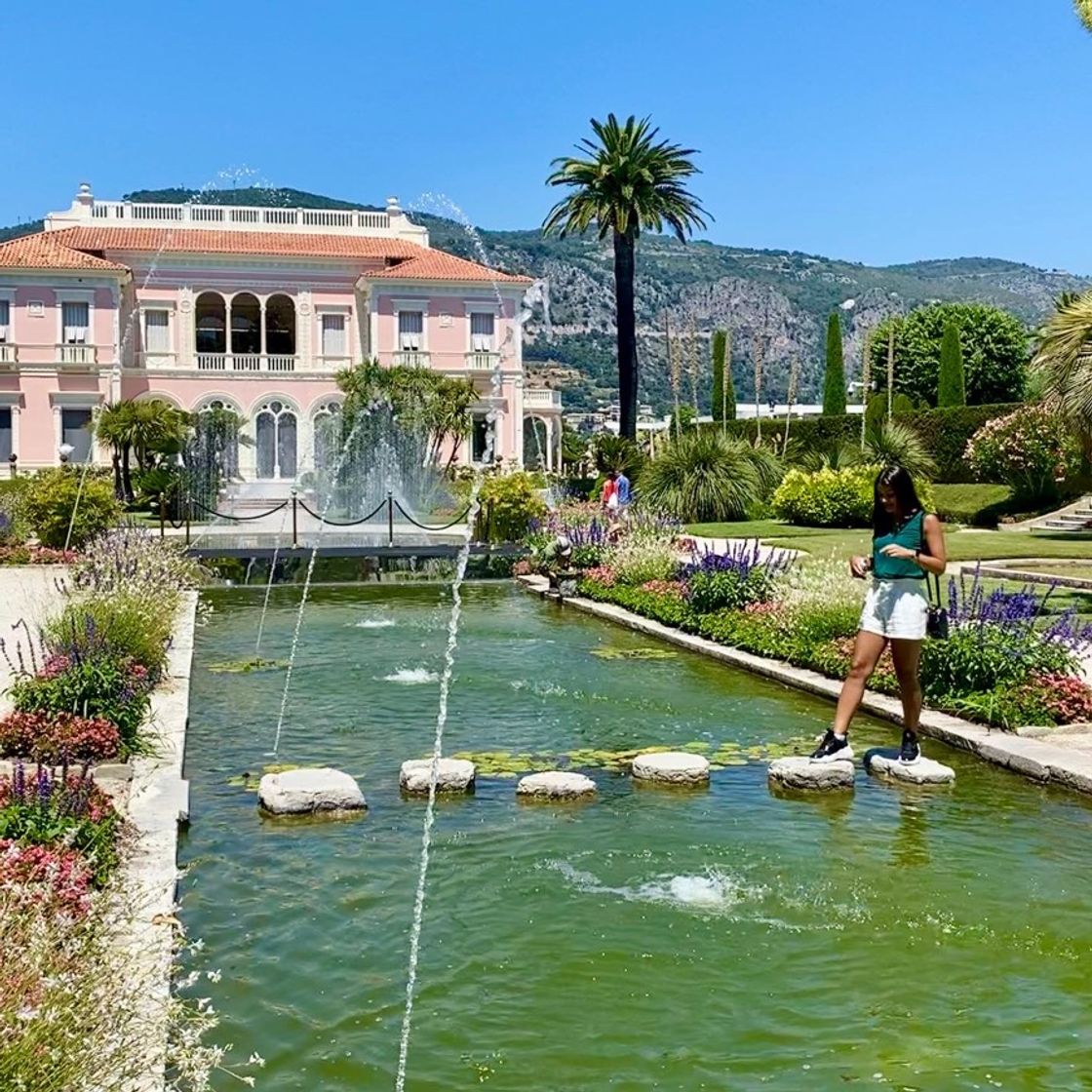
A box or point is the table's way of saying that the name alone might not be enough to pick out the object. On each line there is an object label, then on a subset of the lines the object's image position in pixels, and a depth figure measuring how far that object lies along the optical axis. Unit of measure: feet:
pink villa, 147.33
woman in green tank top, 25.29
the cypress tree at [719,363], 172.35
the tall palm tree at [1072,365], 48.37
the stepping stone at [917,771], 25.52
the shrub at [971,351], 197.06
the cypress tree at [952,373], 145.28
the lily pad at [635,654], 41.98
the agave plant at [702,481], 98.22
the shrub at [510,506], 78.95
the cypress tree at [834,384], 159.12
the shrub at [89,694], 26.04
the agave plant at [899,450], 105.40
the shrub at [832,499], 97.35
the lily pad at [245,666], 38.88
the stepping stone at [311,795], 23.30
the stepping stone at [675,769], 25.77
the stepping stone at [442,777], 24.84
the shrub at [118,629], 29.45
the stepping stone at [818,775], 25.30
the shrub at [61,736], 24.26
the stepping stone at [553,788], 24.62
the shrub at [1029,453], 101.86
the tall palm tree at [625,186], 142.92
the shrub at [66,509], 70.54
